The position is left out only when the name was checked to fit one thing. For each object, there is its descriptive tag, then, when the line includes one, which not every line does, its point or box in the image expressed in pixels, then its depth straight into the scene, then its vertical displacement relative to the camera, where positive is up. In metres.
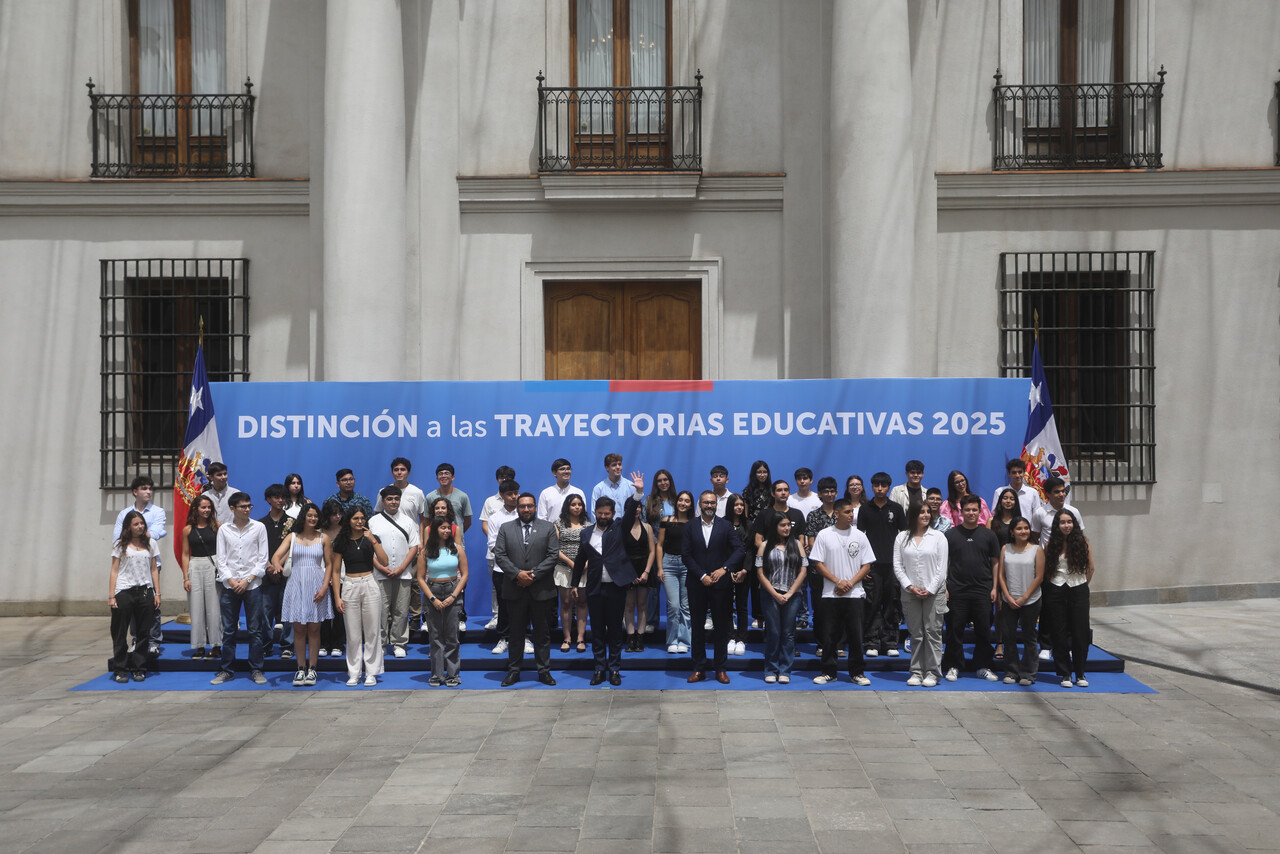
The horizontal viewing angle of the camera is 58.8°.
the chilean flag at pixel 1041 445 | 12.38 -0.07
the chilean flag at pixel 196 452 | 12.57 -0.19
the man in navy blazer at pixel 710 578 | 10.98 -1.36
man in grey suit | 11.06 -1.33
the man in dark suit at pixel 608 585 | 11.06 -1.44
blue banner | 12.83 +0.08
